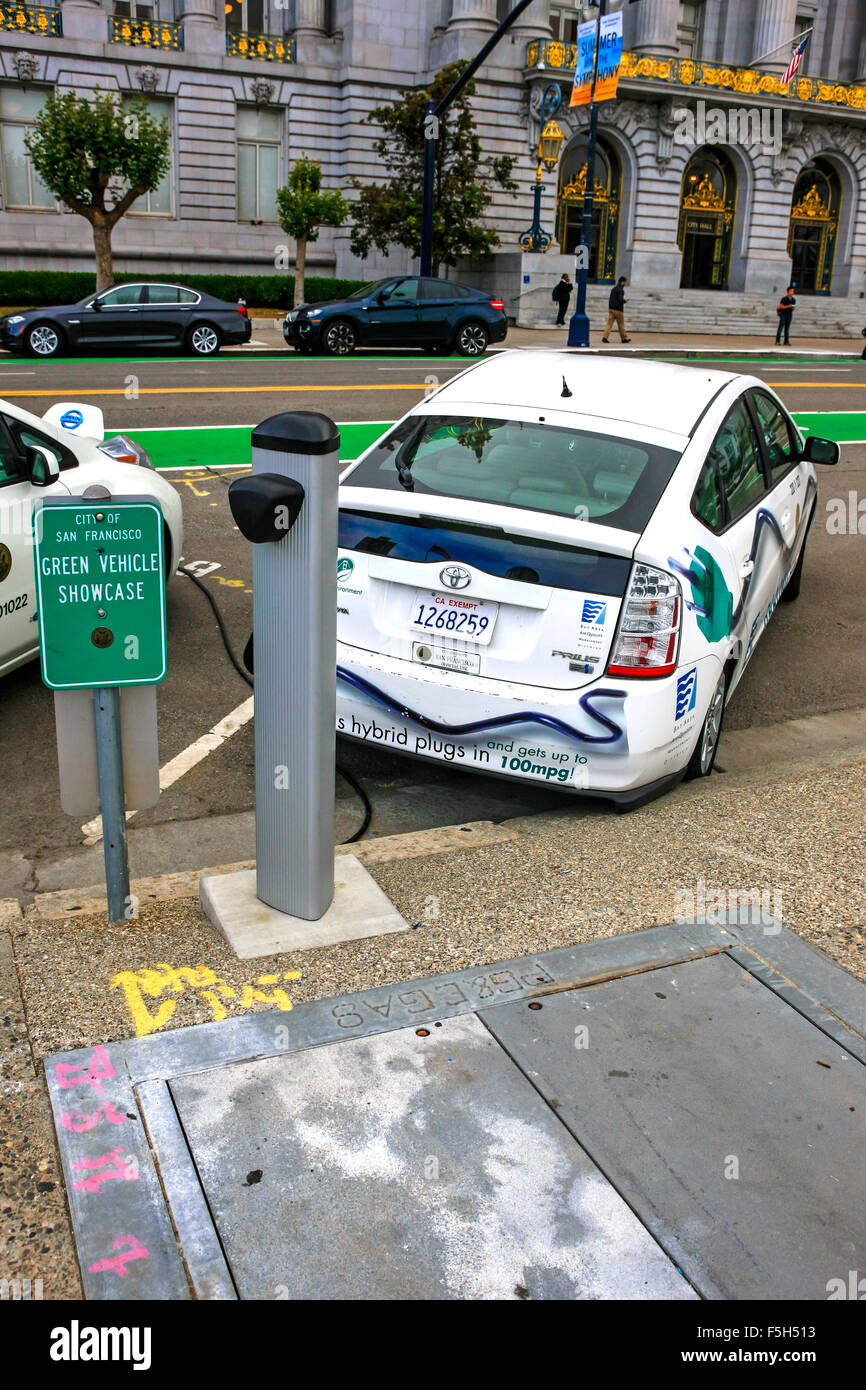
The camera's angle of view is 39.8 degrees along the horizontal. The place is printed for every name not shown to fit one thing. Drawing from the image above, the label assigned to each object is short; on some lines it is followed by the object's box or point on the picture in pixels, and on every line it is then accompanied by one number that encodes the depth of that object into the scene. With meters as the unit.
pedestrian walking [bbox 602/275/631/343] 32.56
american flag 40.47
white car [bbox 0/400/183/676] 5.52
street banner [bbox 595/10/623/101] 30.16
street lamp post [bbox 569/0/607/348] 30.61
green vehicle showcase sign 3.30
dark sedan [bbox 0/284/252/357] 22.38
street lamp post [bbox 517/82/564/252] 38.84
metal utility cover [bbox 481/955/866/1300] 2.56
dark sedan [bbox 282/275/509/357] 24.53
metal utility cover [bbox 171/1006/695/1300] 2.44
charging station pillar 3.35
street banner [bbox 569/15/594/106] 30.95
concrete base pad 3.66
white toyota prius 4.56
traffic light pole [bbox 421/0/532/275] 26.03
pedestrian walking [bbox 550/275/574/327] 35.59
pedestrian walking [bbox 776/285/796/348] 34.94
